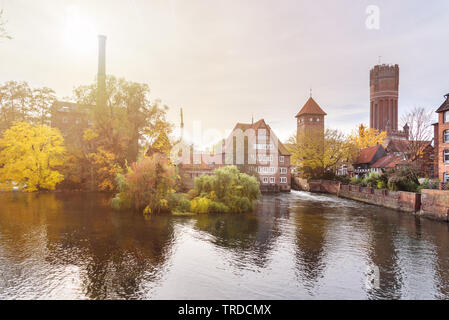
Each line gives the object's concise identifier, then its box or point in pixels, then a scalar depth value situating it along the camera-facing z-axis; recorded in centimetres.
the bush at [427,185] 2852
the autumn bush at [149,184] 2581
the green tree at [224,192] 2736
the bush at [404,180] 3234
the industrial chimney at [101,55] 4812
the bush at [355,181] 4565
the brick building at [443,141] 3322
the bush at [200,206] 2684
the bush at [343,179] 5124
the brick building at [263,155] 5353
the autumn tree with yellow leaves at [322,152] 5594
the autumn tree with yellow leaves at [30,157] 3831
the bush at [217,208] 2734
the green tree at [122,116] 4041
